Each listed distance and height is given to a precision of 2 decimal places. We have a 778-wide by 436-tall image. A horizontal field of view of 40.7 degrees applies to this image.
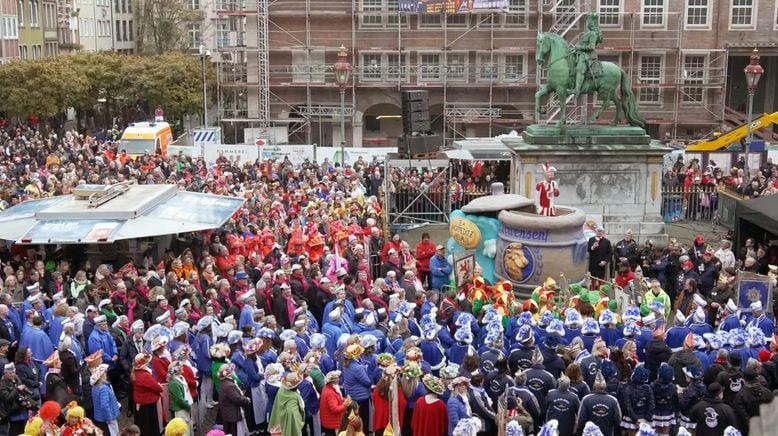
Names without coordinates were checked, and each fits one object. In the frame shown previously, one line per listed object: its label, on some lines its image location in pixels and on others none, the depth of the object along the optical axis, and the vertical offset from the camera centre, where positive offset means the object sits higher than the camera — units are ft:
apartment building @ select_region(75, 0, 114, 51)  233.35 +7.62
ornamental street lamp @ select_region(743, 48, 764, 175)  86.48 -1.43
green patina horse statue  78.43 -1.36
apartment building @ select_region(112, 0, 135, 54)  248.73 +7.44
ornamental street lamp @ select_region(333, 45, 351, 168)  93.76 -1.25
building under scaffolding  150.30 +0.43
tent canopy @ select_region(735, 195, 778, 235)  63.52 -9.53
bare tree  224.94 +7.47
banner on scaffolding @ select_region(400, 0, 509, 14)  148.15 +7.30
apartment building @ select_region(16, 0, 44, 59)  200.75 +5.82
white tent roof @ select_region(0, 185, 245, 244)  55.83 -9.00
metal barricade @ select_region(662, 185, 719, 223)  91.56 -12.64
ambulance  120.26 -9.33
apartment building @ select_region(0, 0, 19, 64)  190.19 +4.99
